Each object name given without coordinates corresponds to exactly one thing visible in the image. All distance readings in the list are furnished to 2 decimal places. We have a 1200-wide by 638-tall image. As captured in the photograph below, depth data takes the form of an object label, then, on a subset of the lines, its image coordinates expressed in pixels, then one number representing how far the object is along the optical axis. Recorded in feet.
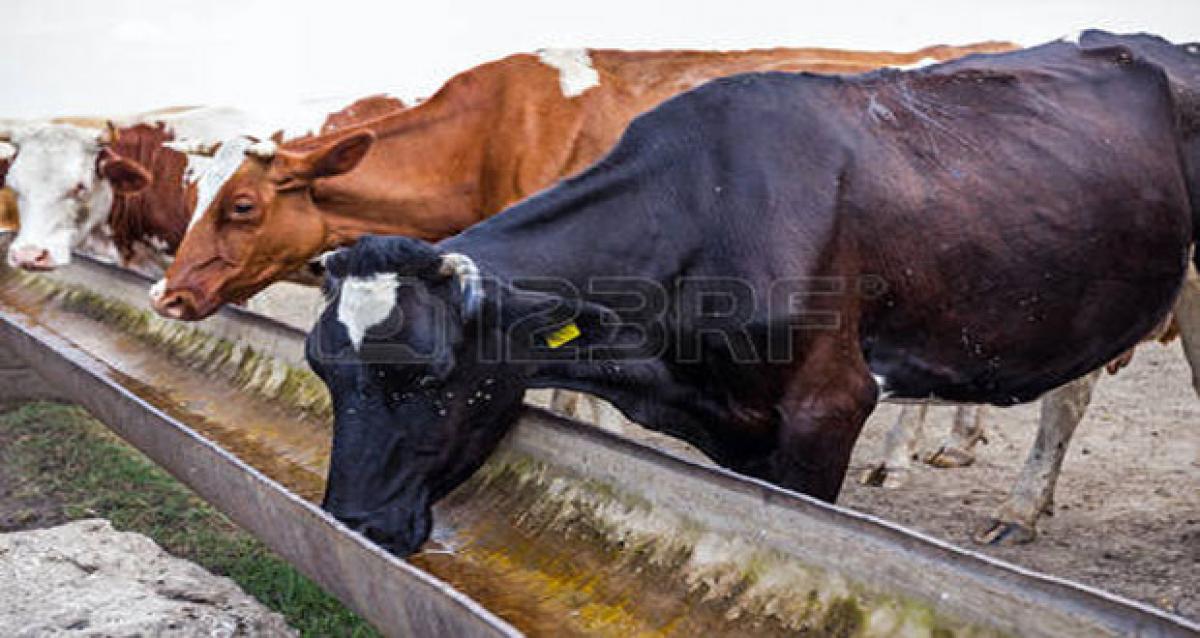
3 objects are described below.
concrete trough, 7.20
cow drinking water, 10.23
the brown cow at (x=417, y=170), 15.94
